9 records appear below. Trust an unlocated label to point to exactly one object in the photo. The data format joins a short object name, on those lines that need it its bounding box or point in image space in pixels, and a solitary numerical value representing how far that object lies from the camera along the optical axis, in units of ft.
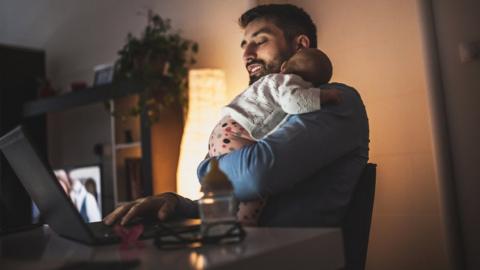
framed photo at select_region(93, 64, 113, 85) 12.42
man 3.59
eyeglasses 2.38
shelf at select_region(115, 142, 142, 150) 11.55
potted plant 10.39
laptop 2.76
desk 1.98
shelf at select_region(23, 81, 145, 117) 10.87
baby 4.00
